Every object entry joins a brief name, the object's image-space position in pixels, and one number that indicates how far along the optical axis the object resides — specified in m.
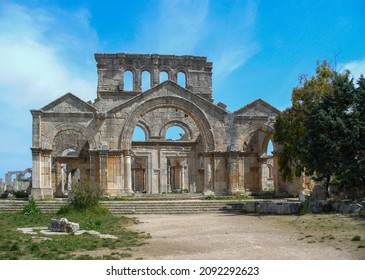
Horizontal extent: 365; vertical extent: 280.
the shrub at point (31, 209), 22.06
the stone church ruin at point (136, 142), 28.98
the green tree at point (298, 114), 21.91
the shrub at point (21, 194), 31.89
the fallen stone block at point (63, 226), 14.10
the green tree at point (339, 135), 18.41
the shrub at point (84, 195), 20.38
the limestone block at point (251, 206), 21.92
